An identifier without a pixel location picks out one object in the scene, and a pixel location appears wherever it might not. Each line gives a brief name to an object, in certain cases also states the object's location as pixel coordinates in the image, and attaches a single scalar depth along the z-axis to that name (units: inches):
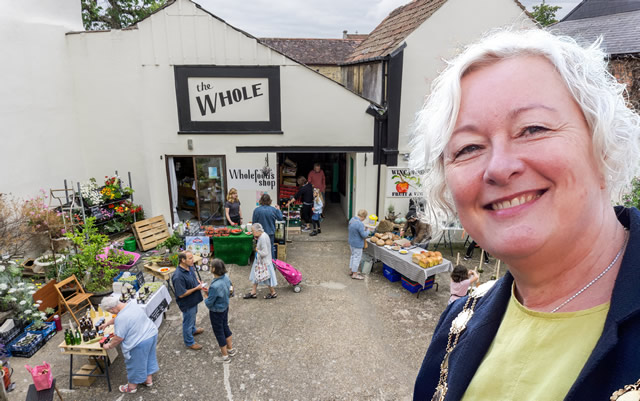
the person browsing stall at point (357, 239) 328.2
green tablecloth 364.4
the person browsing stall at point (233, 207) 390.3
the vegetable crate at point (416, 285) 313.0
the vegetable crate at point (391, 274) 337.4
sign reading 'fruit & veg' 411.8
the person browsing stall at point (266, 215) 339.9
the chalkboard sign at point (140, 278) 285.5
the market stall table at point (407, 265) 294.8
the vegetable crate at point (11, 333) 231.8
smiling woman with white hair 35.3
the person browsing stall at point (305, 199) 446.3
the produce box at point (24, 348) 231.5
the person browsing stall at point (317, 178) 492.4
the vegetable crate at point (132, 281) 278.4
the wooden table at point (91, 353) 201.3
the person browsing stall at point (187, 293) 224.7
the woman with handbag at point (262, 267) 289.3
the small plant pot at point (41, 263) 311.6
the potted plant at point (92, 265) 286.1
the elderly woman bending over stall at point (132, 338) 194.2
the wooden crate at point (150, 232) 398.3
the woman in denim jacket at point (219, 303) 213.7
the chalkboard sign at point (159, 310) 244.8
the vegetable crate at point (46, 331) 245.9
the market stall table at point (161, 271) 288.4
